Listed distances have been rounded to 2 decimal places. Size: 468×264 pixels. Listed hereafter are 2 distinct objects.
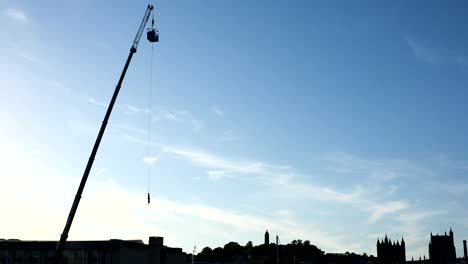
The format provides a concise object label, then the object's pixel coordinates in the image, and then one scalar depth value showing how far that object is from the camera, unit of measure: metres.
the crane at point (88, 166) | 56.25
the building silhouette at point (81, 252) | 113.56
